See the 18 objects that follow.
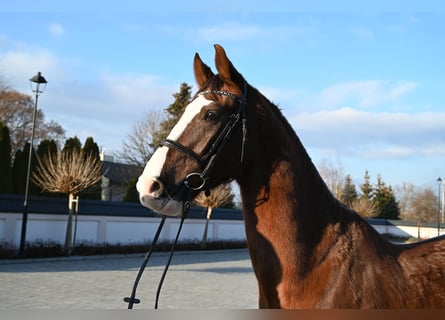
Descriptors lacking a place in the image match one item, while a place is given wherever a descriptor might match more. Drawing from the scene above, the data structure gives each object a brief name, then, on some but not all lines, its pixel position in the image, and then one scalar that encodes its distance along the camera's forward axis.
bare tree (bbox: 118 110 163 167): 35.69
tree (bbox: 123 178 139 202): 24.97
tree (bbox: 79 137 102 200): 21.39
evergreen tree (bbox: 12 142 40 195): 20.58
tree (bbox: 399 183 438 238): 41.71
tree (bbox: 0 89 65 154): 37.38
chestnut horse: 2.12
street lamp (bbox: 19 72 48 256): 15.74
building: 41.67
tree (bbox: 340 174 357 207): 50.03
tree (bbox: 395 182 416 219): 52.94
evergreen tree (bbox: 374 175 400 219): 46.94
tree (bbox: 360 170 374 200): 52.24
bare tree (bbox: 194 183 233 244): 21.62
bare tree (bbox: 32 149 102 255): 17.16
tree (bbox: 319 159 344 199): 45.72
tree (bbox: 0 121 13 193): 19.31
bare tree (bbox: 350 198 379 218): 34.36
